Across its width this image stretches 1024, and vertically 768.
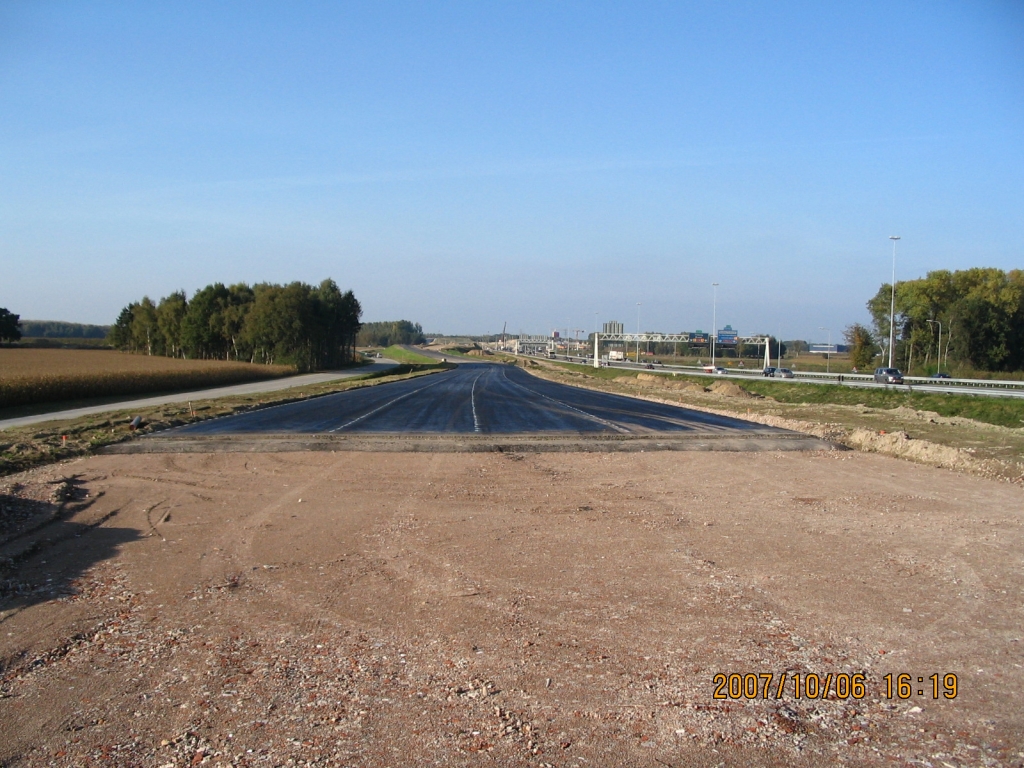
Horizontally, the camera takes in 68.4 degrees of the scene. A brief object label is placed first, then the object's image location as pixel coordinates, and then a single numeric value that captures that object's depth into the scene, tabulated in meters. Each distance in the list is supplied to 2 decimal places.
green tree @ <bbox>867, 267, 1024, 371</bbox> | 71.25
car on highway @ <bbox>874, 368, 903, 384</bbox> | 54.05
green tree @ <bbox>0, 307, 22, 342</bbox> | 106.19
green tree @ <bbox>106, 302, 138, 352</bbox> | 117.38
